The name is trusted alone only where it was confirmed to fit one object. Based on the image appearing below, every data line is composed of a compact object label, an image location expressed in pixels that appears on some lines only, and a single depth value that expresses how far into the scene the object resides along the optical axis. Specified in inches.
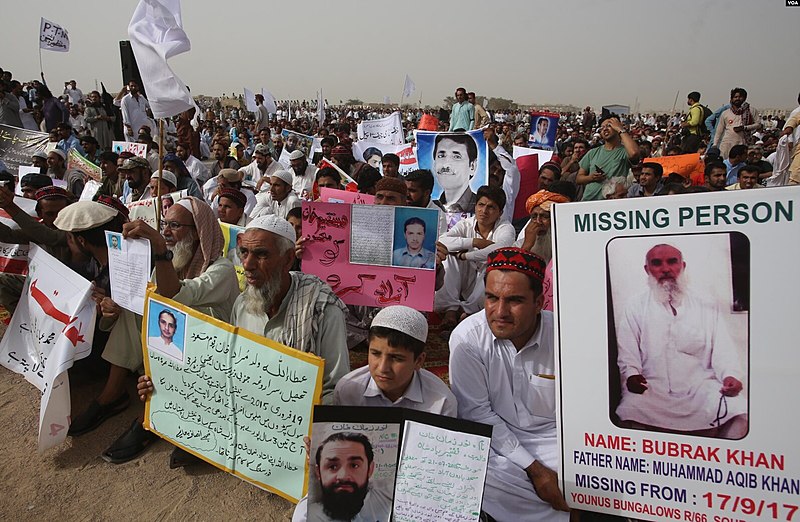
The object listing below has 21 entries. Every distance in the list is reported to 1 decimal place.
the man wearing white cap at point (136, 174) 251.6
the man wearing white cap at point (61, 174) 315.0
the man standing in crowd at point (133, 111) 508.4
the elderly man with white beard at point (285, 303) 111.2
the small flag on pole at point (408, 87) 709.3
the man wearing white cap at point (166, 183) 238.8
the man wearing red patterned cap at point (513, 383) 95.4
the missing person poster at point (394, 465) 74.4
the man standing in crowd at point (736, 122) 396.2
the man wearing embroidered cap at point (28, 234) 152.5
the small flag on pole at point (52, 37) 557.6
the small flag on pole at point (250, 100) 689.6
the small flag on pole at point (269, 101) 709.3
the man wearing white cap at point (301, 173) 308.0
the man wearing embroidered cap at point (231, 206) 206.7
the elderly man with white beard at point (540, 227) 164.1
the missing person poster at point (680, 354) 65.4
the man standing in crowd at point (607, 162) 268.5
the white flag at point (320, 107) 702.5
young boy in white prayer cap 91.0
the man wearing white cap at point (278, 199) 241.6
